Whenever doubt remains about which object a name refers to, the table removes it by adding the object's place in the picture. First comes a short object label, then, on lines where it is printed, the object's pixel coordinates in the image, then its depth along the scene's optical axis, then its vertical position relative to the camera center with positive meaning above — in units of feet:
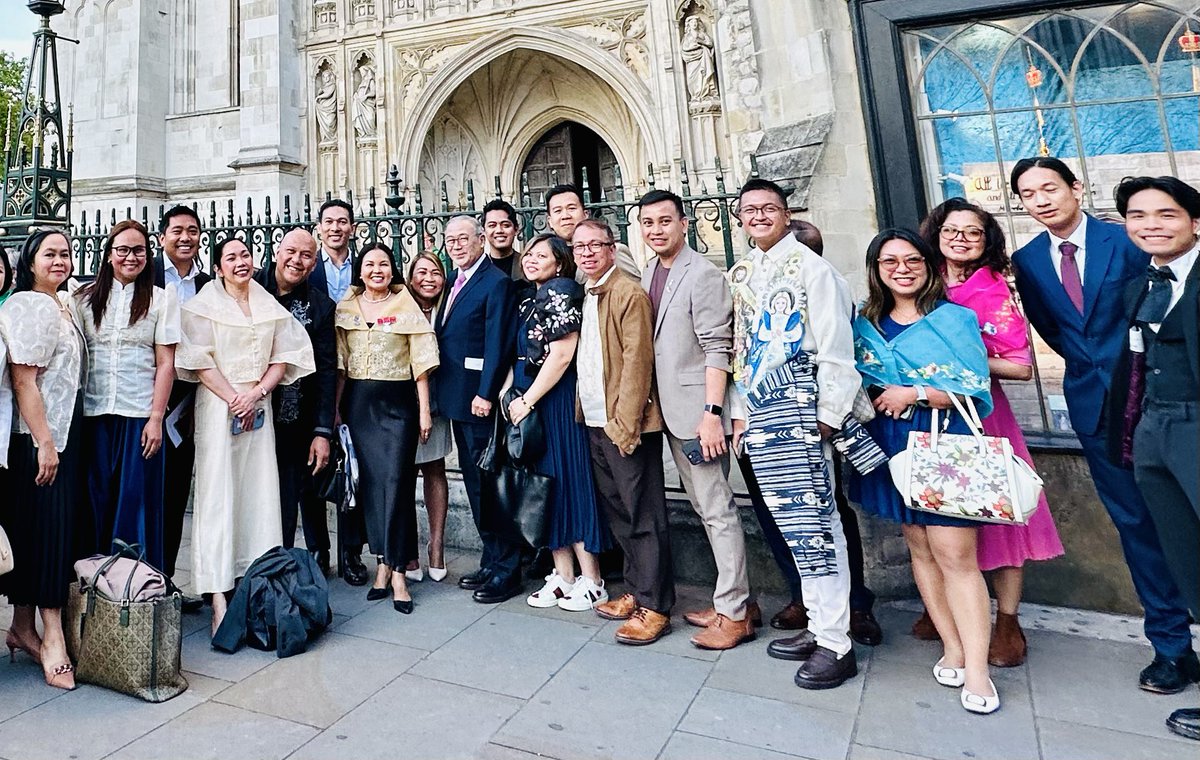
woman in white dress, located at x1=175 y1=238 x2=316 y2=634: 10.53 +1.04
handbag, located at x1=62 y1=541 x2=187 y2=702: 8.46 -2.06
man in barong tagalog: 8.45 +0.11
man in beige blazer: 9.61 +0.70
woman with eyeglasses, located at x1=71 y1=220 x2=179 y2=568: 10.01 +1.55
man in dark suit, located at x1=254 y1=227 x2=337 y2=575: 11.93 +1.34
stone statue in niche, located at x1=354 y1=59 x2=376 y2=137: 42.75 +23.59
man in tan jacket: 10.02 +0.24
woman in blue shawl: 8.02 +0.23
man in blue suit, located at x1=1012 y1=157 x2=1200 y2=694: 8.38 +0.81
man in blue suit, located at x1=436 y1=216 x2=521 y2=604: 11.71 +1.65
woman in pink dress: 8.78 +0.82
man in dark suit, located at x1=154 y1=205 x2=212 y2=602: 11.31 +3.43
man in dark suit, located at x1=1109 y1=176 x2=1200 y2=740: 7.00 +0.24
